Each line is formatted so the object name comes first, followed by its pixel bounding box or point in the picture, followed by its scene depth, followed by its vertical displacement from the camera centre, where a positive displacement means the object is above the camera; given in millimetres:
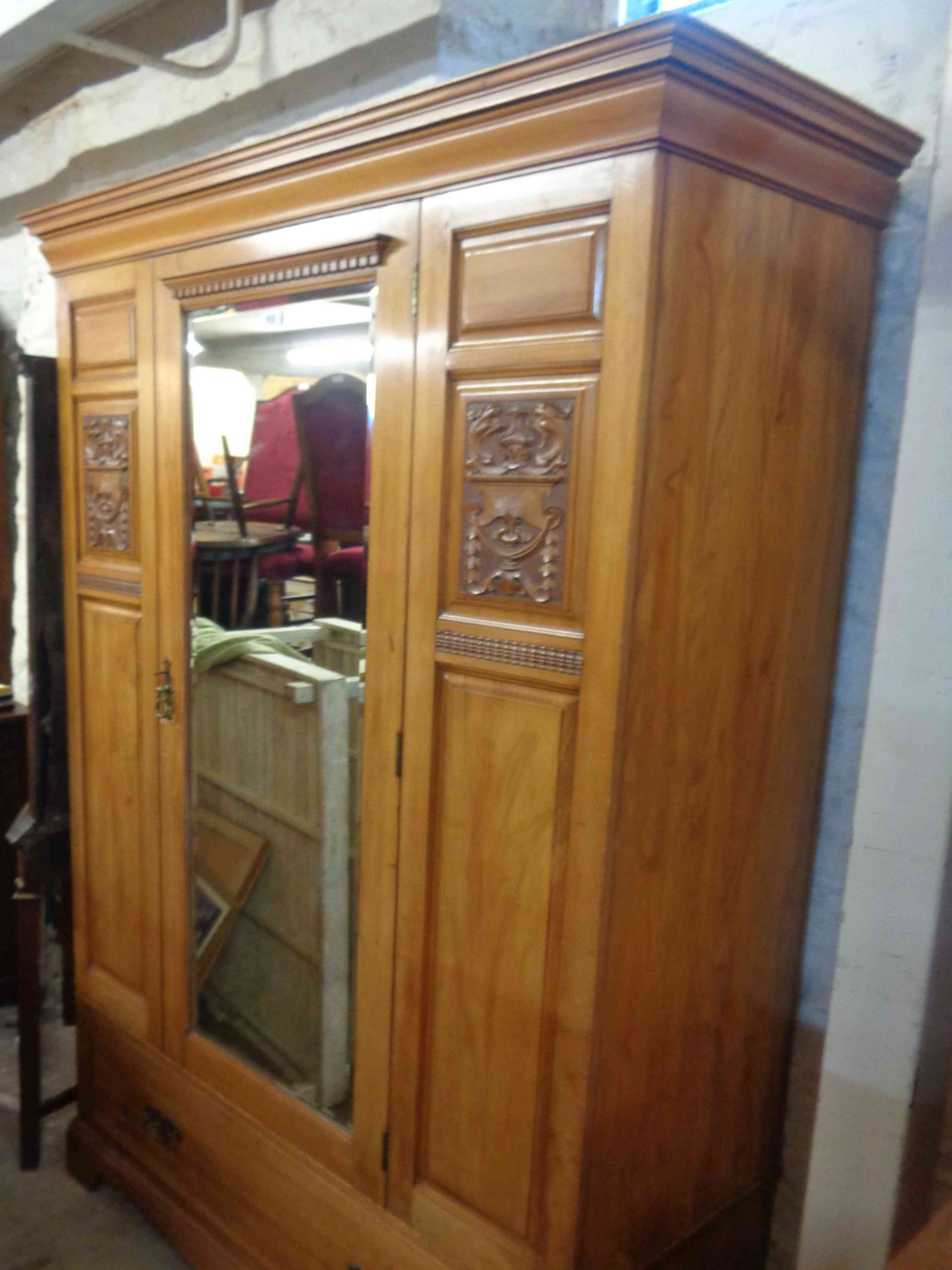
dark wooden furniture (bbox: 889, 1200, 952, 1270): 747 -610
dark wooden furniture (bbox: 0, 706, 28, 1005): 2467 -884
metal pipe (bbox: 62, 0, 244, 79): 1887 +837
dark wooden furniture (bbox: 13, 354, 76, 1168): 1775 -573
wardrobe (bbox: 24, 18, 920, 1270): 1011 -171
